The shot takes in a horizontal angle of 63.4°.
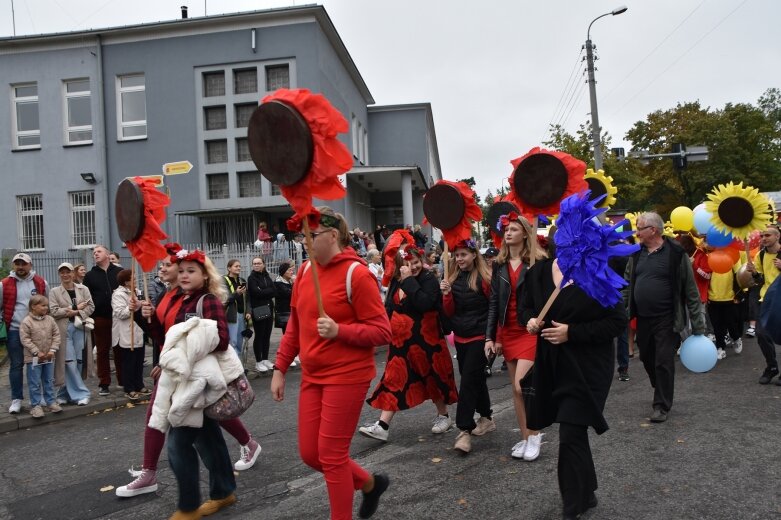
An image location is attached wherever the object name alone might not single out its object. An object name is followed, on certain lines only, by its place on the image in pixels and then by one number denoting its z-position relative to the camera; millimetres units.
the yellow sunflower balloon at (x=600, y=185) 7828
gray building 22375
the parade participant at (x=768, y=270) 7371
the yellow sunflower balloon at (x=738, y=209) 7742
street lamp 20547
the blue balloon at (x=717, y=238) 8836
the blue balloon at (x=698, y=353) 6805
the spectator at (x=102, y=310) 8594
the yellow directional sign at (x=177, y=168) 8116
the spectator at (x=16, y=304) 7391
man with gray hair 5984
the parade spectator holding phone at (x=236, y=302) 9391
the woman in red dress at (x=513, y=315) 5055
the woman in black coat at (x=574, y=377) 3705
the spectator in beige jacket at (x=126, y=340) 8203
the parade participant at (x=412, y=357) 5715
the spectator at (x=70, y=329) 7836
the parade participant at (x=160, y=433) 4508
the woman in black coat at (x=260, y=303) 10055
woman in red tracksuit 3436
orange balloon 9148
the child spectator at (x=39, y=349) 7227
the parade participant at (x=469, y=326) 5246
